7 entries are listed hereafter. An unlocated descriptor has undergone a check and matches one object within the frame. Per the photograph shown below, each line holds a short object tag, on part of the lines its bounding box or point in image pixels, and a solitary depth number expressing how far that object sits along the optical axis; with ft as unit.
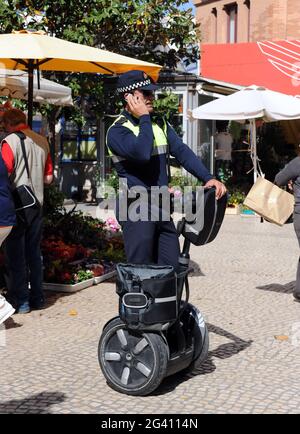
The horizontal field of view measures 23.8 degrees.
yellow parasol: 21.63
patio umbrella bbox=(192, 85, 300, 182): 46.62
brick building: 96.20
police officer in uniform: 14.78
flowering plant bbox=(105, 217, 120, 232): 32.96
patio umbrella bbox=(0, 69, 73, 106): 31.45
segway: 14.43
